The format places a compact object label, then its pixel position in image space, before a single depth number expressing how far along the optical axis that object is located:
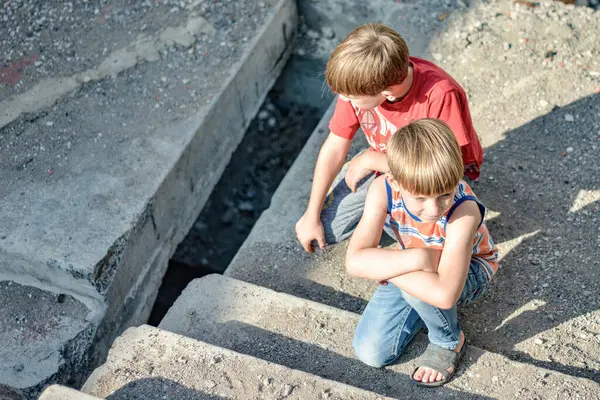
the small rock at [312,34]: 4.38
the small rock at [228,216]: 4.29
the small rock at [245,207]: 4.32
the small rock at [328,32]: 4.36
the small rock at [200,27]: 3.79
